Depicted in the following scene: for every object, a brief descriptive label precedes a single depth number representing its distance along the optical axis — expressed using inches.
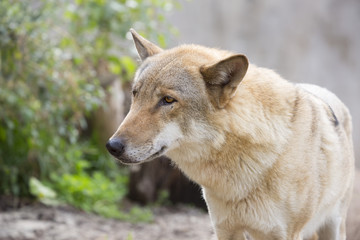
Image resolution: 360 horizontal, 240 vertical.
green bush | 422.9
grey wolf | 232.4
